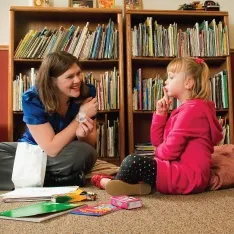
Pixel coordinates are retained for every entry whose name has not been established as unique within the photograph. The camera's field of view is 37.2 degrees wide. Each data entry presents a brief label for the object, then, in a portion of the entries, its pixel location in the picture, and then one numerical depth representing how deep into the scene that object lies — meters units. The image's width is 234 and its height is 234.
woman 1.61
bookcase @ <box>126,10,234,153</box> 2.53
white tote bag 1.56
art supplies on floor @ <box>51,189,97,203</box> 1.18
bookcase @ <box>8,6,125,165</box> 2.48
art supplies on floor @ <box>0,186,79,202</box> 1.27
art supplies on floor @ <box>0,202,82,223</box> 0.98
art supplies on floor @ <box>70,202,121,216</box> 1.03
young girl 1.34
